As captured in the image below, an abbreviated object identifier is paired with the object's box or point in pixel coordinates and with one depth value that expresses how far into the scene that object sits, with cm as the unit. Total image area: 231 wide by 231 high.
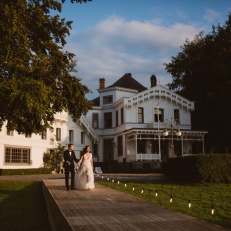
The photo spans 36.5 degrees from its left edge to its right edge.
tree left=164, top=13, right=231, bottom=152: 4559
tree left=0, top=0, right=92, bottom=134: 1580
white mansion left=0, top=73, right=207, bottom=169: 4469
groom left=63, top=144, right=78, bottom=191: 1620
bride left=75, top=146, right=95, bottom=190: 1648
